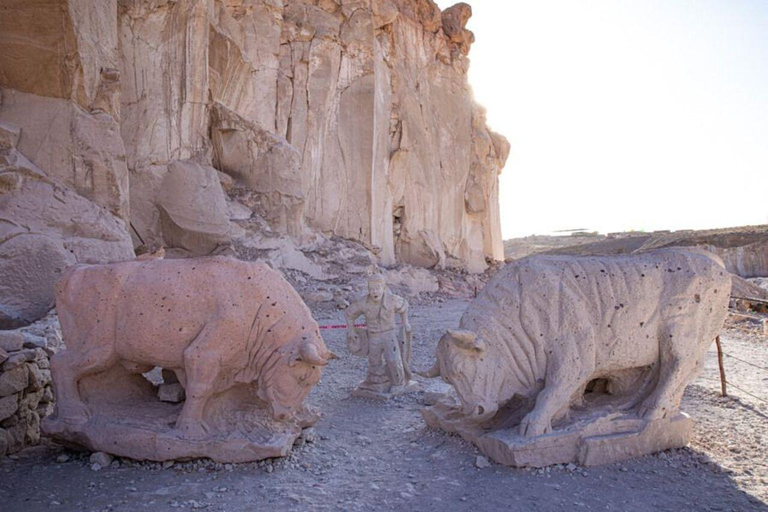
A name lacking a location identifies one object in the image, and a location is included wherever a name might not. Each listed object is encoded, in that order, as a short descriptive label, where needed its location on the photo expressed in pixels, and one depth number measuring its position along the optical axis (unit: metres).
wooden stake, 5.73
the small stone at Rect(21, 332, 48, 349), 4.41
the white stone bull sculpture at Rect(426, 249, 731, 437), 4.15
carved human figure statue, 6.43
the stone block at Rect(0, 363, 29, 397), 4.00
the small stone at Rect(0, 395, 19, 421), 4.01
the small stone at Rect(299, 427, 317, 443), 4.51
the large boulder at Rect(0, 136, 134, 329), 5.40
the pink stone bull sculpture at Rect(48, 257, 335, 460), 3.95
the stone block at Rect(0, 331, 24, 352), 4.14
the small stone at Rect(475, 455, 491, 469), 4.05
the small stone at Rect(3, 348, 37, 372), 4.05
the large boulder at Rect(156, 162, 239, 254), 11.46
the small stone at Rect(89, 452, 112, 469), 3.90
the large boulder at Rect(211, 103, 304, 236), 13.42
